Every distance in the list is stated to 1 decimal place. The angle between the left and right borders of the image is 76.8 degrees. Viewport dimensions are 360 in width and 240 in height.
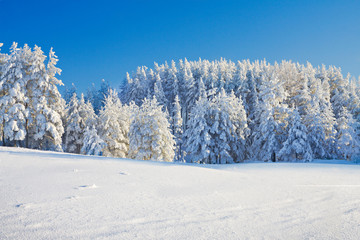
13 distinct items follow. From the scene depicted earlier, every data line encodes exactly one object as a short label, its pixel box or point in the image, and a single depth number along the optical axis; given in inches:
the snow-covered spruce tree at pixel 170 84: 2205.0
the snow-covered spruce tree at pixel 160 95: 2008.0
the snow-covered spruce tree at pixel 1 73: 785.6
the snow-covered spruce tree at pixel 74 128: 1187.9
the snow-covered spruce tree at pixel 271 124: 1106.1
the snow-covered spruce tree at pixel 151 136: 968.3
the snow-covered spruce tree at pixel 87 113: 1194.0
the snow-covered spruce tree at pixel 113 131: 1069.8
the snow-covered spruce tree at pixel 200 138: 1026.7
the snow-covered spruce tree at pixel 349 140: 1003.3
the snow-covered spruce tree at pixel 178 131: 1496.8
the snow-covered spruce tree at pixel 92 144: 942.4
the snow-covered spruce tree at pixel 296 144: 1021.8
